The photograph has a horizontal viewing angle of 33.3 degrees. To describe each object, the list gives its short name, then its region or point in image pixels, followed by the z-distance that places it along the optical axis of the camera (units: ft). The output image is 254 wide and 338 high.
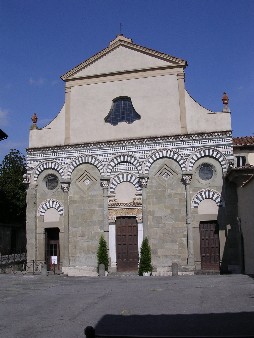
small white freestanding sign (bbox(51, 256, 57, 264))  81.05
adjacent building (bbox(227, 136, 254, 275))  63.31
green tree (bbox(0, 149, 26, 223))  129.80
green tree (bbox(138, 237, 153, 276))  76.59
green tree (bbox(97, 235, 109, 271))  78.84
